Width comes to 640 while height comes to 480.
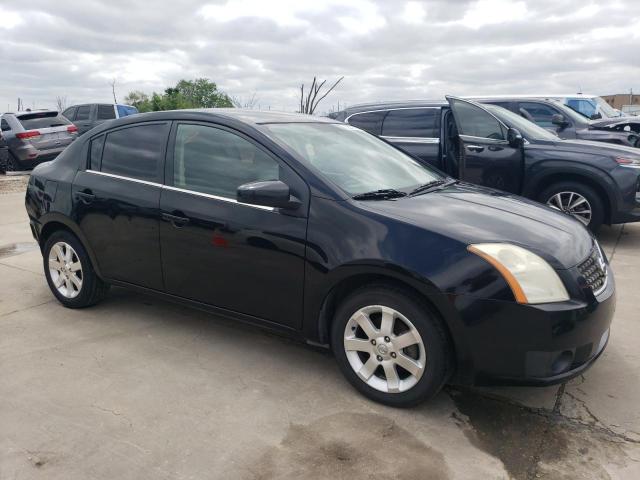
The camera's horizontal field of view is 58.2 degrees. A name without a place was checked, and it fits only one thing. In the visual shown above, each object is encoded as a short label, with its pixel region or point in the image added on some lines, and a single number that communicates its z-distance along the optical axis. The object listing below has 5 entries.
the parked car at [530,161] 6.49
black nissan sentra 2.68
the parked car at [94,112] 17.61
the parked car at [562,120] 9.41
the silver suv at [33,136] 13.44
